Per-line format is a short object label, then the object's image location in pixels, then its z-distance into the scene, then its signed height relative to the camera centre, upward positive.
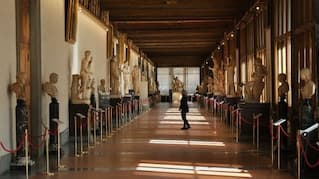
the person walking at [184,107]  20.27 -0.49
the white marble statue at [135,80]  36.65 +0.97
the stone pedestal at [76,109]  16.48 -0.43
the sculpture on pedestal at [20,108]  10.74 -0.26
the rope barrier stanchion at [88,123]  14.76 -0.82
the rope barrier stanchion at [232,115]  19.02 -0.82
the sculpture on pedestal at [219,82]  32.41 +0.75
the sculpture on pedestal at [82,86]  16.83 +0.27
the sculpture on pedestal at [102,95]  20.93 -0.04
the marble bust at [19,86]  10.72 +0.18
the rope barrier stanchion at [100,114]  17.70 -0.64
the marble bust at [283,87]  13.19 +0.15
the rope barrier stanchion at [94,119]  15.80 -0.78
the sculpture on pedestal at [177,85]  49.31 +0.82
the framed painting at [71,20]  16.64 +2.34
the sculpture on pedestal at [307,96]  10.23 -0.06
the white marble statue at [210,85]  39.99 +0.65
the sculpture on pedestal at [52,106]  12.96 -0.27
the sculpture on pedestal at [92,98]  18.31 -0.12
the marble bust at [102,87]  21.50 +0.30
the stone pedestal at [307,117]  10.22 -0.45
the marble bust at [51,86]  12.83 +0.21
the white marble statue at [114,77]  25.58 +0.82
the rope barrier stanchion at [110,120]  19.53 -0.97
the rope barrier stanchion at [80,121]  13.04 -0.77
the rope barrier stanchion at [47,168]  10.13 -1.41
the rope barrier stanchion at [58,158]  11.10 -1.32
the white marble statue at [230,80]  26.69 +0.69
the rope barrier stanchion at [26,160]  9.71 -1.15
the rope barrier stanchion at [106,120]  18.59 -0.92
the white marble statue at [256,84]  16.52 +0.29
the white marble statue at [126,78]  32.16 +1.01
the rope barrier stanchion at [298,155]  9.12 -1.06
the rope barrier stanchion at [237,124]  16.30 -0.94
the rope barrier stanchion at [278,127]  10.79 -0.71
